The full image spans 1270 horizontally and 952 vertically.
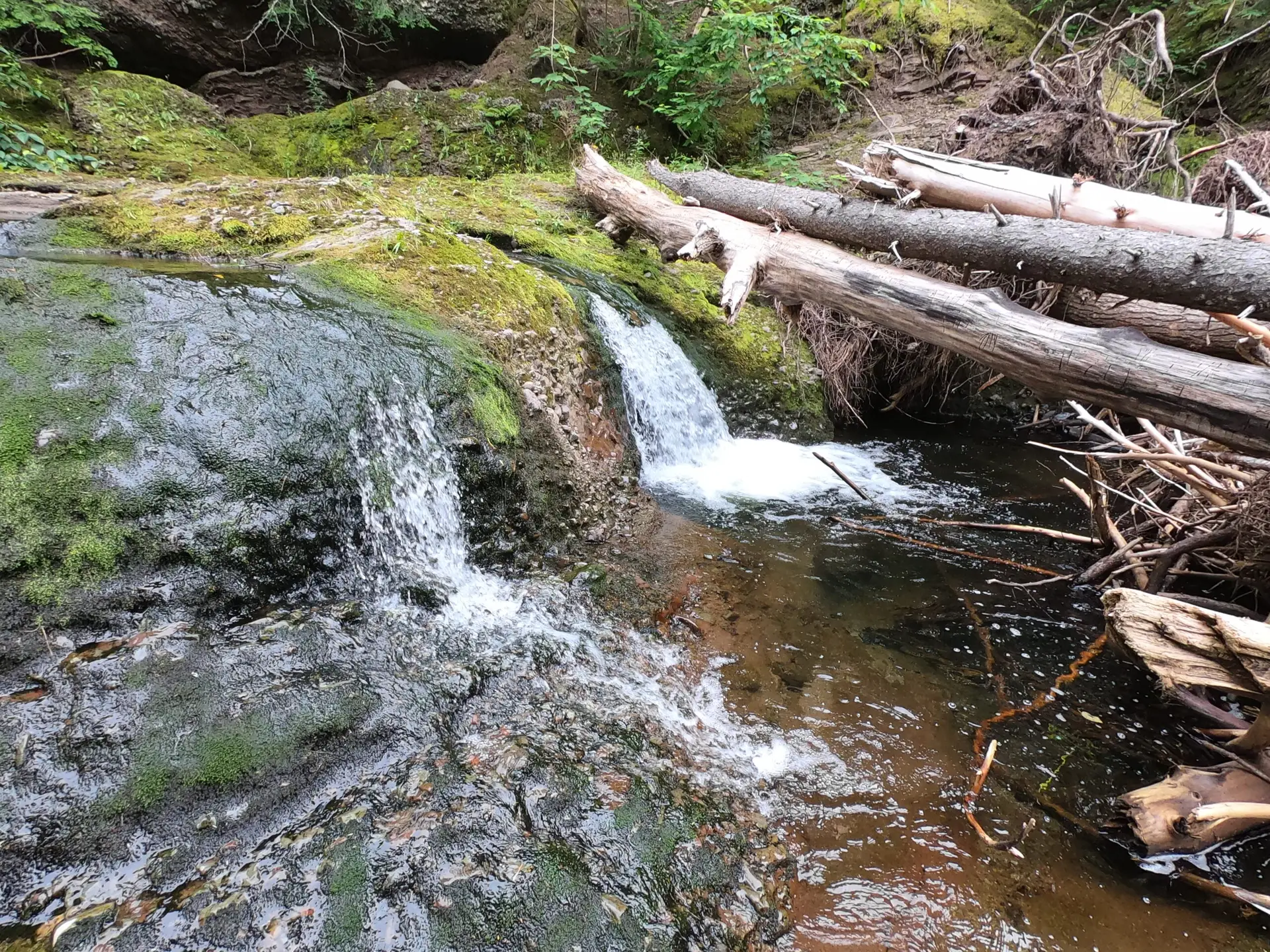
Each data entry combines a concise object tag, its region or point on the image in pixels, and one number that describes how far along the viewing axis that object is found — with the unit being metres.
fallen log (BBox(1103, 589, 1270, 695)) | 2.10
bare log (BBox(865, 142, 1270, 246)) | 3.81
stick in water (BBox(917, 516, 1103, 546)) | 4.01
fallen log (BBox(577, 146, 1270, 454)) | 2.88
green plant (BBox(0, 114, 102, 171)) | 5.80
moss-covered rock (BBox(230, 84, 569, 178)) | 8.58
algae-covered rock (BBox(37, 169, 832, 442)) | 4.70
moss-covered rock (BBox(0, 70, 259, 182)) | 6.52
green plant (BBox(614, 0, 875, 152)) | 7.79
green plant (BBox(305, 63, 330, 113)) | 9.69
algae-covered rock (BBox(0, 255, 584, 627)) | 2.70
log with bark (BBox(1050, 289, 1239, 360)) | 3.66
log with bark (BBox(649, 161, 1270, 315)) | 3.05
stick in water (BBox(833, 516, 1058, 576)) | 4.55
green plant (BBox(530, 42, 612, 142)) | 7.90
